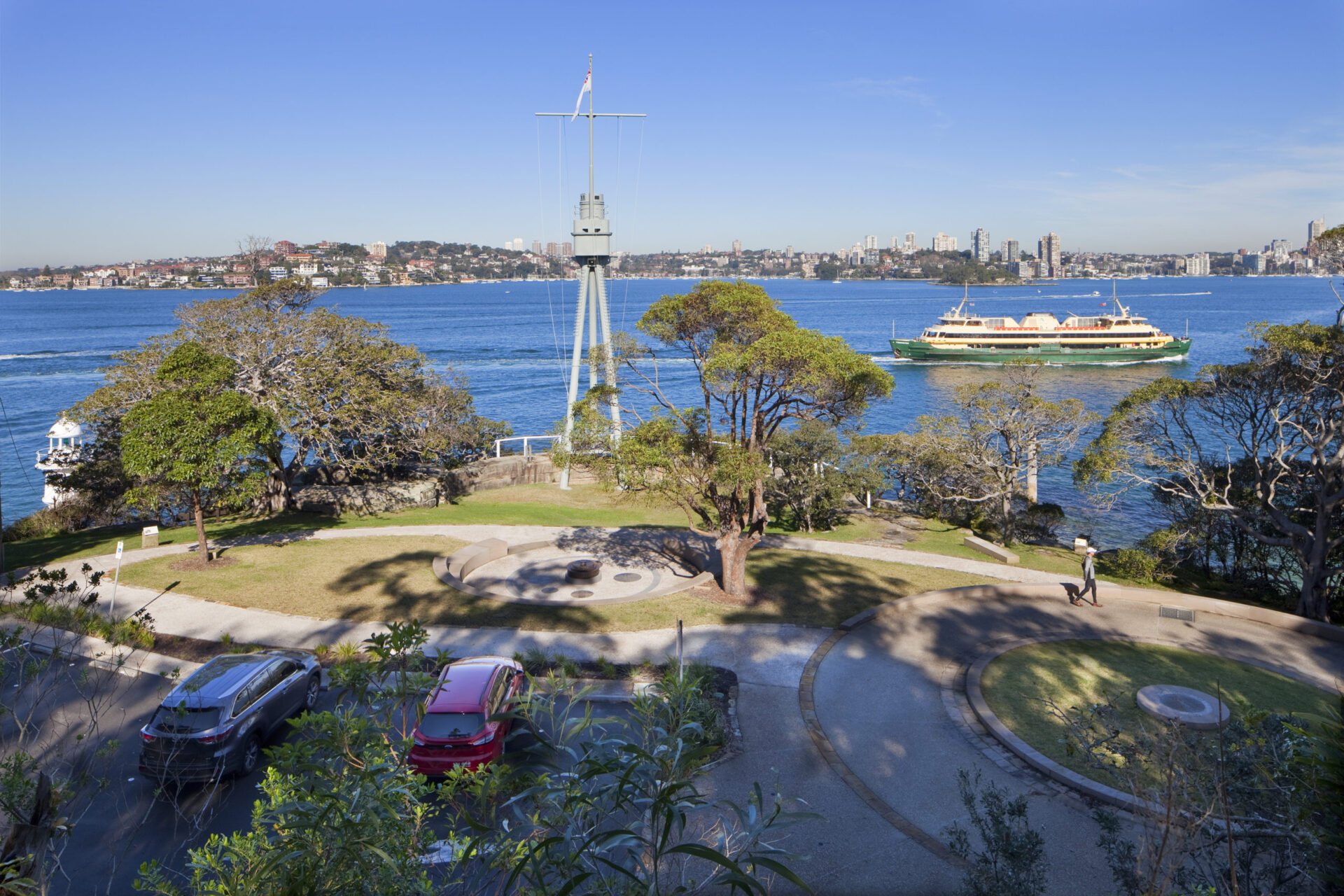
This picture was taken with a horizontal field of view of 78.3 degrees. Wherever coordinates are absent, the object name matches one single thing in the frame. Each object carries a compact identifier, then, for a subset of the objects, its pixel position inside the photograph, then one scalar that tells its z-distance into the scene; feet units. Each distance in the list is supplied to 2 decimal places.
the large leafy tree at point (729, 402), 47.47
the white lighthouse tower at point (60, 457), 76.79
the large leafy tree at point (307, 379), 72.59
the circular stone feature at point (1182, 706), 35.04
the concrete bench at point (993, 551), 64.44
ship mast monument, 86.33
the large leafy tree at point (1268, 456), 54.80
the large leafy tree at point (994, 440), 78.23
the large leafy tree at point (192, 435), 55.06
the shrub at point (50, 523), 74.90
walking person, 50.98
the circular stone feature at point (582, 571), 56.49
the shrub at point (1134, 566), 62.44
